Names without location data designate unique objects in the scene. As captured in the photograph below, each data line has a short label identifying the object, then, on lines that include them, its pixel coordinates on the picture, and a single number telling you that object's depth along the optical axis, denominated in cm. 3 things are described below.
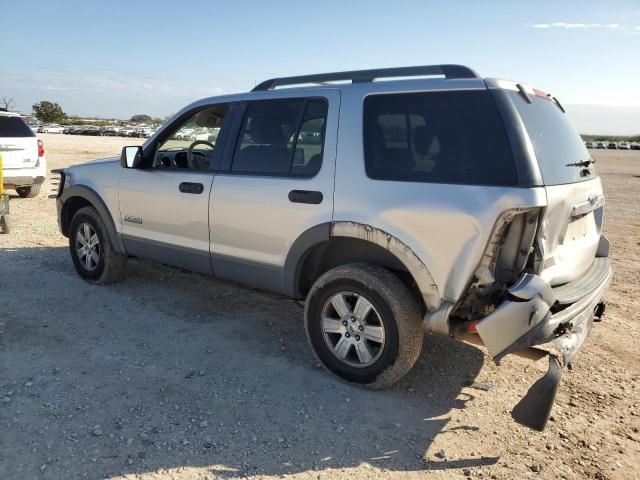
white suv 977
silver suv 297
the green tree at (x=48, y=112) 10256
